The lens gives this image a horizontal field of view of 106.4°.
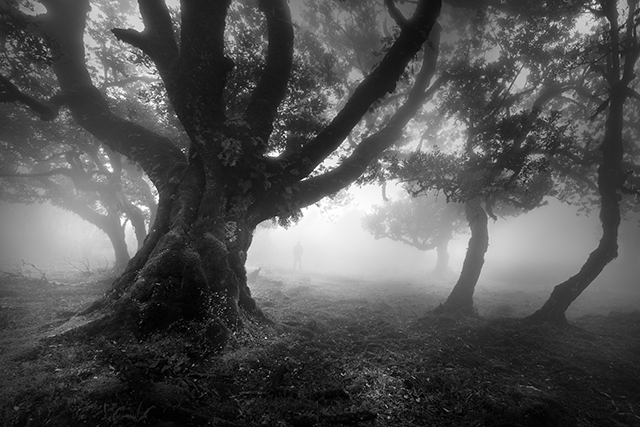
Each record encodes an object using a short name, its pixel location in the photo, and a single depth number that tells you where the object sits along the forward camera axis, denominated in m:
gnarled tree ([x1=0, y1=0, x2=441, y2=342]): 4.95
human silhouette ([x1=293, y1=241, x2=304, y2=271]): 34.56
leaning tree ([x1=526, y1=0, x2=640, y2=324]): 9.41
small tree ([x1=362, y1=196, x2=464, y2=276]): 34.06
